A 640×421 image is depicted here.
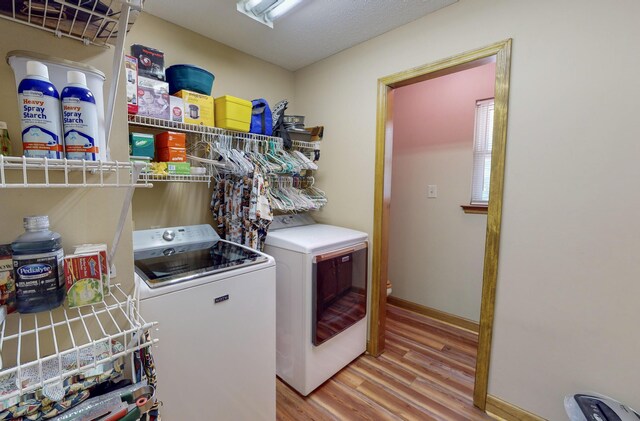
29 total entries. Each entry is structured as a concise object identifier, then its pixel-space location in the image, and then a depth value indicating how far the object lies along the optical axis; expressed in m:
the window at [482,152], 2.47
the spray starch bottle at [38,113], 0.58
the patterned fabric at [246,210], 1.78
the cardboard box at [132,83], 1.39
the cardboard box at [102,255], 0.79
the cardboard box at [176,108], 1.68
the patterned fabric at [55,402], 0.60
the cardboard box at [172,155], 1.65
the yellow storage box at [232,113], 1.82
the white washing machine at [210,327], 1.15
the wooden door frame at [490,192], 1.57
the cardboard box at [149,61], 1.57
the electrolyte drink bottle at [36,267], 0.68
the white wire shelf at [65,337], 0.68
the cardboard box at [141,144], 1.51
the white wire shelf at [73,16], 0.68
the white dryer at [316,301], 1.80
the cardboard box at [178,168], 1.63
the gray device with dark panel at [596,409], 1.21
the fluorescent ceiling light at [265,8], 1.69
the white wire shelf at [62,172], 0.54
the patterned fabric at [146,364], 0.75
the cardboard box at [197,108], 1.74
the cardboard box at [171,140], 1.64
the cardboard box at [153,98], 1.55
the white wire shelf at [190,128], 1.54
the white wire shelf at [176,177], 1.56
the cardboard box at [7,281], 0.71
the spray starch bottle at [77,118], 0.62
